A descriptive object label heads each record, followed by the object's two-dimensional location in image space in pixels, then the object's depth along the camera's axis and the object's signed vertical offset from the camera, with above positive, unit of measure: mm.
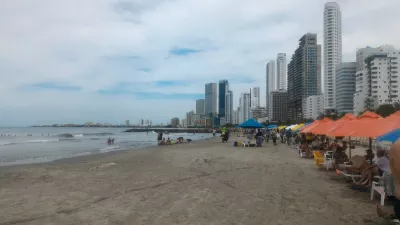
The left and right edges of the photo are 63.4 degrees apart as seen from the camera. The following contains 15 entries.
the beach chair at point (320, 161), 11820 -1378
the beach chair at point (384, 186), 5980 -1216
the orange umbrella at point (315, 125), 12562 -66
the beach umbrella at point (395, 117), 6801 +158
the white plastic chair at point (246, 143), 25097 -1507
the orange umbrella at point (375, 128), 6294 -75
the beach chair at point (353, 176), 8009 -1324
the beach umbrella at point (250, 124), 23891 -28
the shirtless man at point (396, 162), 3030 -358
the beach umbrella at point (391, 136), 5719 -215
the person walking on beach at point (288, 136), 28403 -1117
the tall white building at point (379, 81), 105375 +14075
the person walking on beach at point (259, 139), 25562 -1259
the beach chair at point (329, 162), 11358 -1358
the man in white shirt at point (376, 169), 6879 -971
